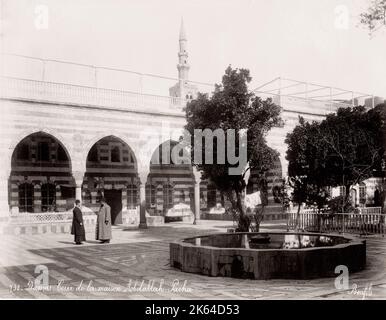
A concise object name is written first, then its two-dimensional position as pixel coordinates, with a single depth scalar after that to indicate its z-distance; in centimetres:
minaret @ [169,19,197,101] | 5268
